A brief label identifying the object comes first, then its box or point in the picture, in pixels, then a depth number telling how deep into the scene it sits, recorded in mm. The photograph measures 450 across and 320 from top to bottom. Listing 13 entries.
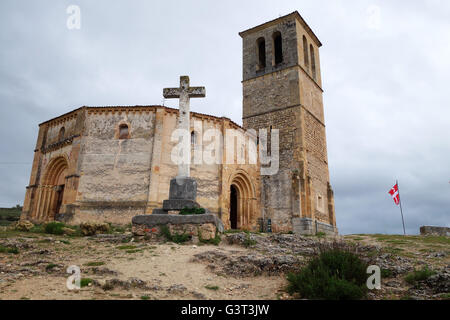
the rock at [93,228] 10873
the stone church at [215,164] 16266
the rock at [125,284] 5219
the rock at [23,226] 11751
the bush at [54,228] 11094
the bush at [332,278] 4672
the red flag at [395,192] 20100
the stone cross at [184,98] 10383
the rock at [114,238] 9106
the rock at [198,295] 5009
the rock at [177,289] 5230
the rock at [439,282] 5129
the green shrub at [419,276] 5629
